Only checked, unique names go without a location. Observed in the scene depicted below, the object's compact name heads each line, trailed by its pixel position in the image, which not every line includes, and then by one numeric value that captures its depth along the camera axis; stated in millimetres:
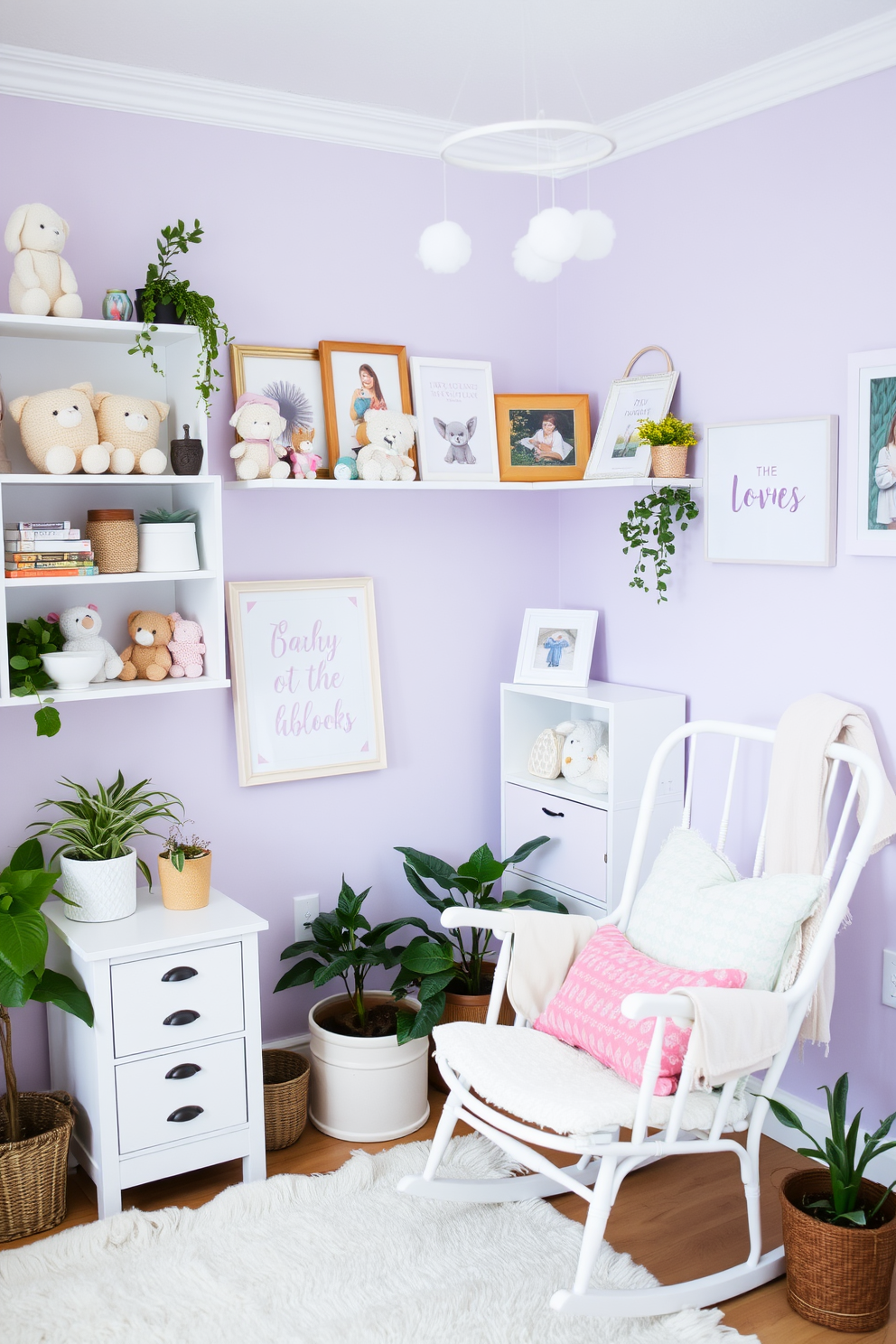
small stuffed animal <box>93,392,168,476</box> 2465
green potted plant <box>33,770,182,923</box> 2459
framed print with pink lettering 2879
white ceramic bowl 2414
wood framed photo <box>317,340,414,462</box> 2877
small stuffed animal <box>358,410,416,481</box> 2838
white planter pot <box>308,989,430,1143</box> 2693
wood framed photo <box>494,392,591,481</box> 3139
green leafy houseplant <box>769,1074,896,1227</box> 2037
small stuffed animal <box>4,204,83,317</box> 2346
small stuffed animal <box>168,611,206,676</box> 2635
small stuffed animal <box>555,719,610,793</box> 3033
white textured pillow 2146
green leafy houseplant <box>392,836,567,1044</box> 2695
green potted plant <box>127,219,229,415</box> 2449
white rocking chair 1926
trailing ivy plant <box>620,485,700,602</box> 2859
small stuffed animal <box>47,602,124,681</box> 2516
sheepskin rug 2027
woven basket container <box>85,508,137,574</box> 2486
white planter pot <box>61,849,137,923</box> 2453
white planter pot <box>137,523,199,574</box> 2525
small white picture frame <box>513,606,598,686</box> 3127
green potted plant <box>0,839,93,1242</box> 2213
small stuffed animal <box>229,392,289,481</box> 2691
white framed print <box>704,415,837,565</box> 2541
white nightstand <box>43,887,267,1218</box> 2348
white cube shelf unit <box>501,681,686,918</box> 2887
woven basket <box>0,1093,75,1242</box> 2305
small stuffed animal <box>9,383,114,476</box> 2381
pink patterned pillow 2066
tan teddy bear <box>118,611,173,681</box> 2607
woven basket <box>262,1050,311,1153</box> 2656
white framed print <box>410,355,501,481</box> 3041
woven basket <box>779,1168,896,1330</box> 2002
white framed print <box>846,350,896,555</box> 2400
